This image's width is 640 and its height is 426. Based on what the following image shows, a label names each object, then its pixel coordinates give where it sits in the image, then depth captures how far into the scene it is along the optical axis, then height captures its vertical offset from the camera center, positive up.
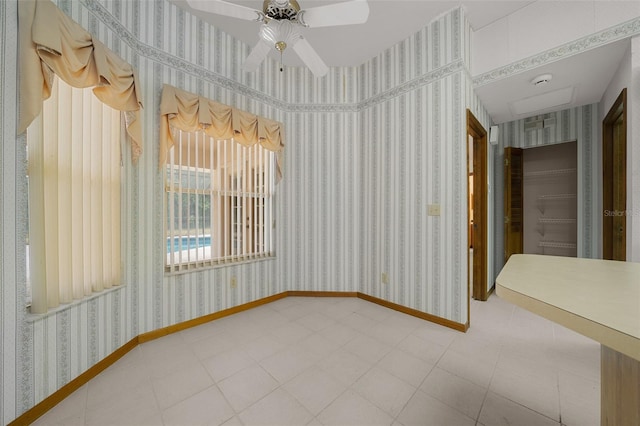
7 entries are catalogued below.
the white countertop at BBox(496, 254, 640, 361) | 0.52 -0.25
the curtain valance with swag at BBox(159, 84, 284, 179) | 2.17 +0.93
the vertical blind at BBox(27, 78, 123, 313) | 1.38 +0.11
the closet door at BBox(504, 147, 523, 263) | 3.46 +0.17
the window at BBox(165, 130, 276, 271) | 2.39 +0.13
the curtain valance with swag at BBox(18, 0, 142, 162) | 1.26 +0.90
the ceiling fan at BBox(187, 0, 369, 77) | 1.47 +1.24
